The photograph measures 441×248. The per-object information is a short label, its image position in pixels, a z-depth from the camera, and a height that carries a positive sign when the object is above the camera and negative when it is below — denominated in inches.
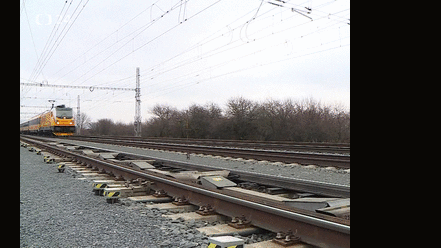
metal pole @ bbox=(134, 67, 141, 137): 1542.8 +82.5
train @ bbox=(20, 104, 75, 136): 1476.4 +22.5
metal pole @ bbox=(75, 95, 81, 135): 2342.3 +51.3
